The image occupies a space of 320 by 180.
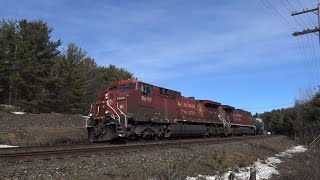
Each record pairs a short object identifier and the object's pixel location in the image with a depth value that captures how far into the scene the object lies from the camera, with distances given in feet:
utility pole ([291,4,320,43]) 49.15
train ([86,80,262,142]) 42.75
